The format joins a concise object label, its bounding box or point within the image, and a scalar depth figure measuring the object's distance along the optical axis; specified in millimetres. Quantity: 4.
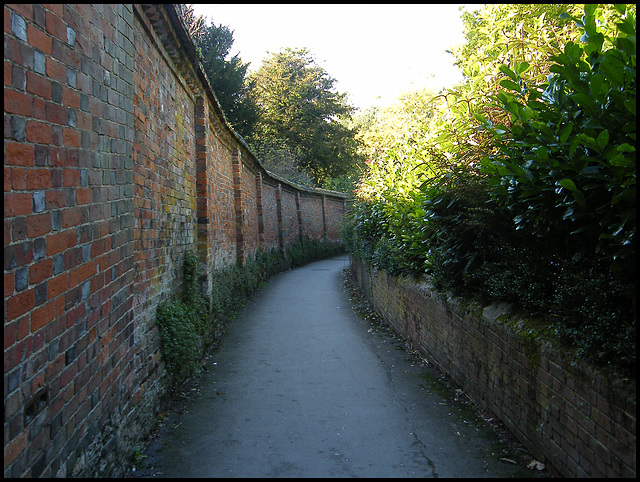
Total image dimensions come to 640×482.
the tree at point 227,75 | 23453
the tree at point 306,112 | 37625
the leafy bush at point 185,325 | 5230
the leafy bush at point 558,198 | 2881
